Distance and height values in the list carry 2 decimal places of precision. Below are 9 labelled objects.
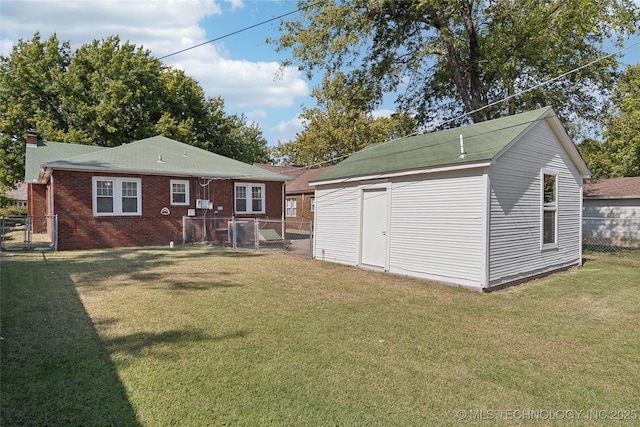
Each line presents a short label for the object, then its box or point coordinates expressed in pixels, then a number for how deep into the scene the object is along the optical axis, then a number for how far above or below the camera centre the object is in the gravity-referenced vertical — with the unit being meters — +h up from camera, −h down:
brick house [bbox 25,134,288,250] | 14.07 +0.67
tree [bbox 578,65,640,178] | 17.97 +4.59
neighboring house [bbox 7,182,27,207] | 48.51 +1.47
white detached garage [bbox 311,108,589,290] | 8.18 +0.08
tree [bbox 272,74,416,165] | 37.62 +7.29
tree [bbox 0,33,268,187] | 27.03 +7.97
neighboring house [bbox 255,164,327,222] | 28.59 +0.71
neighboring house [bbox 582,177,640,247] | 20.02 -0.21
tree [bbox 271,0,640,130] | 14.80 +6.95
